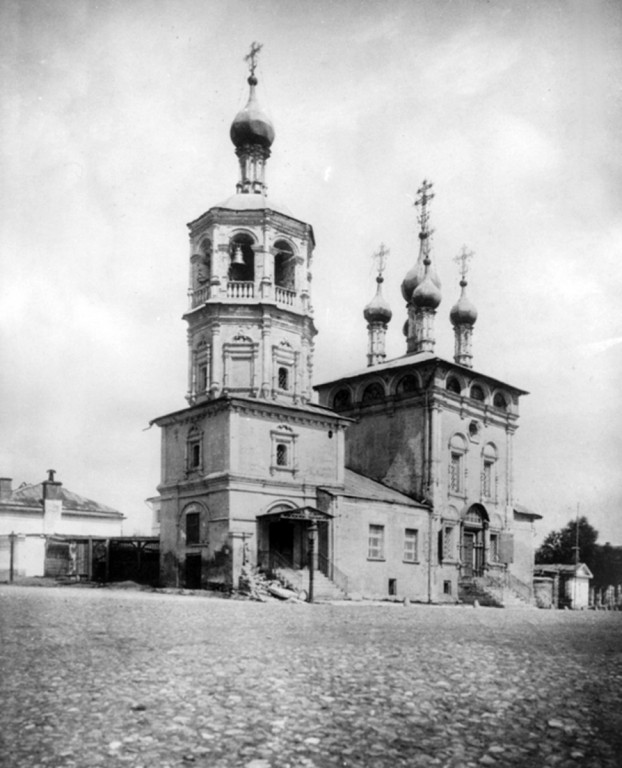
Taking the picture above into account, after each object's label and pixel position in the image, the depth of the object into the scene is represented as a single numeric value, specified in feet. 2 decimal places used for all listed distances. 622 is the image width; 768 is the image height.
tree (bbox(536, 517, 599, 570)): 225.56
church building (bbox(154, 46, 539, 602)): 88.58
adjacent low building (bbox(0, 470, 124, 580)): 119.44
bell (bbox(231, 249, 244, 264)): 96.27
